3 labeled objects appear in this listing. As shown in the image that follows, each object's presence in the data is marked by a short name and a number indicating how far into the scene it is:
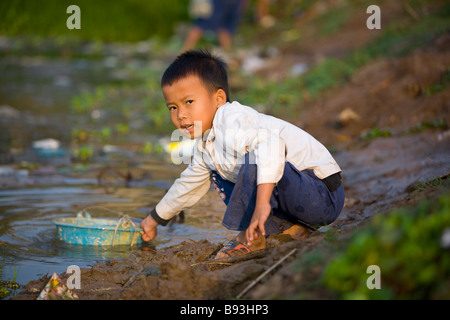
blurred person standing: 10.88
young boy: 2.59
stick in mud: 2.05
